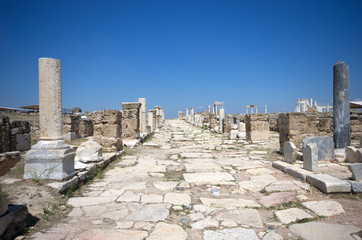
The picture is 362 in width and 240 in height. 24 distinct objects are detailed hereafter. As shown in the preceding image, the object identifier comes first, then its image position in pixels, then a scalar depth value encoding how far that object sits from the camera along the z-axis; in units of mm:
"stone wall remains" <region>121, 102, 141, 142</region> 11562
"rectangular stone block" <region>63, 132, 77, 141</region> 11759
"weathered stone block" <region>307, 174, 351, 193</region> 3773
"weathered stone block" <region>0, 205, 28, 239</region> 2371
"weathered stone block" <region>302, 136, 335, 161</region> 6570
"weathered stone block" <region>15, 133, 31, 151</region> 6704
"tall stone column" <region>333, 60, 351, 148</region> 7785
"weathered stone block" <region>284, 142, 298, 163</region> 5814
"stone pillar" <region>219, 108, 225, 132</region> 19916
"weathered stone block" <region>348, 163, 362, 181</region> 4109
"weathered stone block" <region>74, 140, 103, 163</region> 5672
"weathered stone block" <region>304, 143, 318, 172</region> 4941
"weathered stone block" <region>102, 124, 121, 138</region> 8445
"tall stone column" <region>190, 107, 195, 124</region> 34347
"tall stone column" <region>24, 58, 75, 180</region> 4141
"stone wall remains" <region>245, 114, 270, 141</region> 11798
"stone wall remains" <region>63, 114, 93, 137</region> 11727
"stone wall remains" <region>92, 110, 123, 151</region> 8445
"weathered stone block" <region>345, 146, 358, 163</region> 5635
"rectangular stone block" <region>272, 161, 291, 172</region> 5517
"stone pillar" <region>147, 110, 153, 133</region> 20867
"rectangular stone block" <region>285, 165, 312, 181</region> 4671
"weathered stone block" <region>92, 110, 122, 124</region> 8578
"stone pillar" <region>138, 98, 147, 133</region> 15891
